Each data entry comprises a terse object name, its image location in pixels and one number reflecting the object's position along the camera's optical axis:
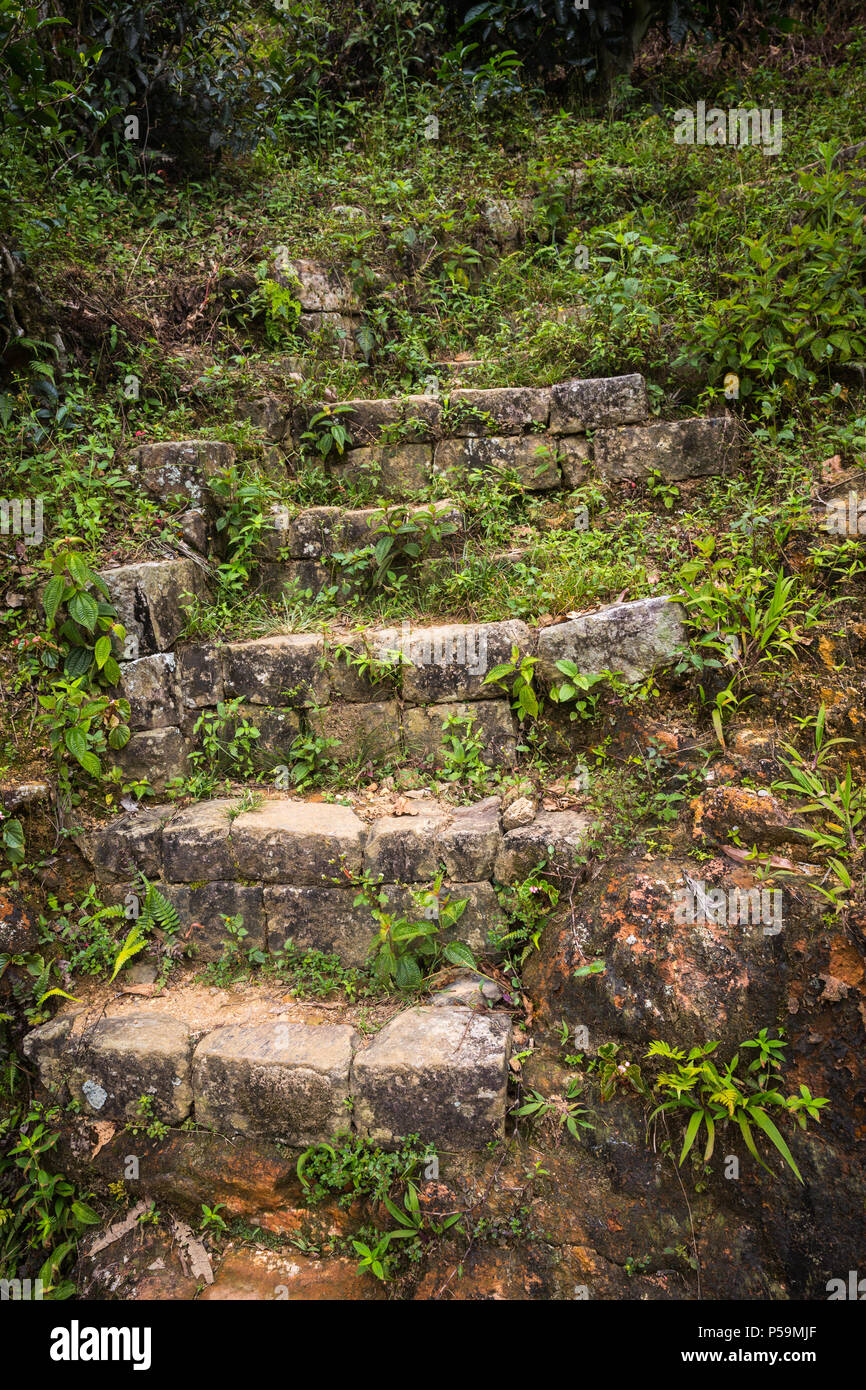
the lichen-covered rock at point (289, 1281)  2.70
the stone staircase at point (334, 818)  2.89
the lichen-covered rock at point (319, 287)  5.18
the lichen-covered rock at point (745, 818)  2.85
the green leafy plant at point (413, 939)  3.10
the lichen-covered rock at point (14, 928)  3.22
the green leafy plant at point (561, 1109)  2.74
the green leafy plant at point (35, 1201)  2.99
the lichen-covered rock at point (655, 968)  2.64
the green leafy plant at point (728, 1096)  2.46
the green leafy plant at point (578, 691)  3.40
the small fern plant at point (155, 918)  3.41
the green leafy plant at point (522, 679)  3.50
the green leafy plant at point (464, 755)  3.62
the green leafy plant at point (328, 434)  4.55
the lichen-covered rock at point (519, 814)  3.30
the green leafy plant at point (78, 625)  3.44
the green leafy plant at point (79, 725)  3.41
